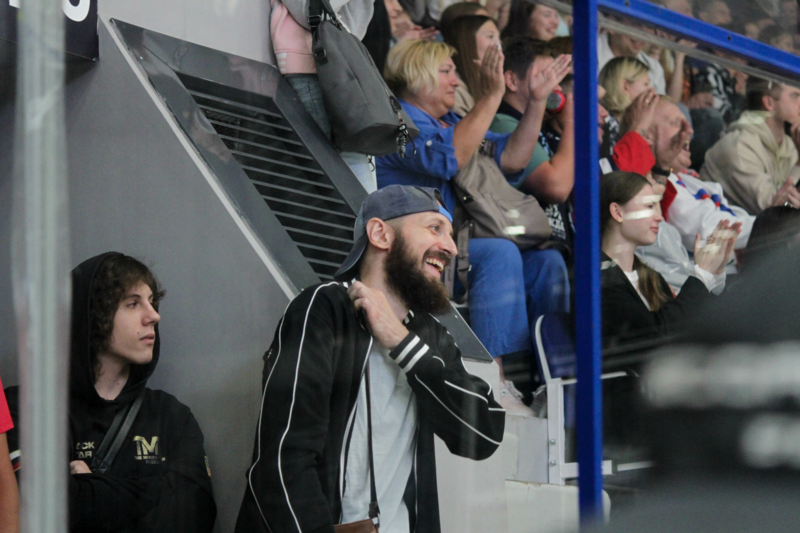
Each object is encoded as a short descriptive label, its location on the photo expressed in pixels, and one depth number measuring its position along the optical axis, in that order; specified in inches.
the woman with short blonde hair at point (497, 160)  488.5
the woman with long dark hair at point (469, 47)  501.3
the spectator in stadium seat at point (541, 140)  483.2
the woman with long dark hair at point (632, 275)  475.7
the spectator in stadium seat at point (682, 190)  504.4
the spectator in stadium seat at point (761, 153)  516.2
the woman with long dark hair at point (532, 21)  488.5
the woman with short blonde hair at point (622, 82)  488.5
